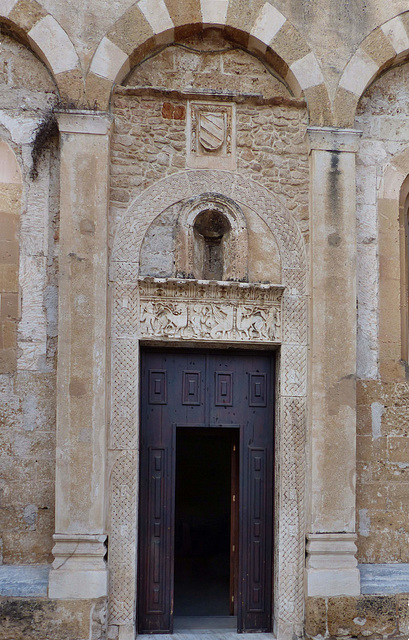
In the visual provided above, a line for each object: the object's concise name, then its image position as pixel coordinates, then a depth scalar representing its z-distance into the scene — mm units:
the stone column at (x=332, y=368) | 6387
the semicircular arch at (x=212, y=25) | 6504
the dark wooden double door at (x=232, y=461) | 6566
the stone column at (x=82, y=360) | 6094
